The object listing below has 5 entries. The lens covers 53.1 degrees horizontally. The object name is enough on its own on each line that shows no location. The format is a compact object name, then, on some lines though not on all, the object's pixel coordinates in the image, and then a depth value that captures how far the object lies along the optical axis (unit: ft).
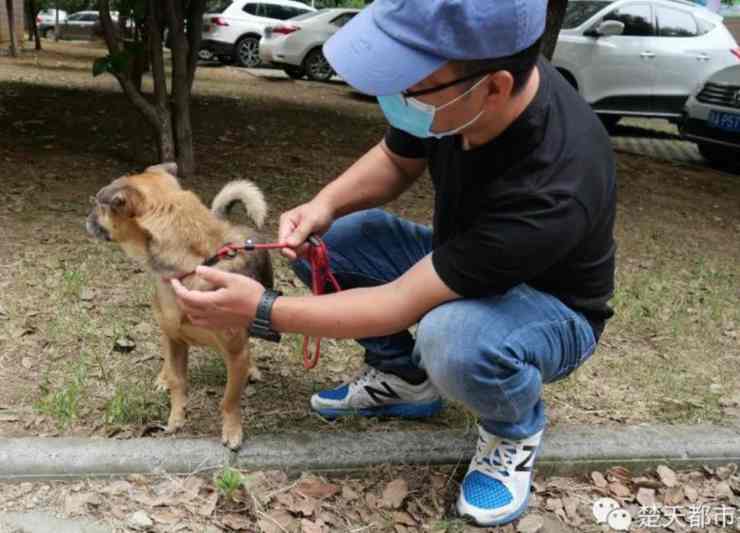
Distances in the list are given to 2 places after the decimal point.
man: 5.79
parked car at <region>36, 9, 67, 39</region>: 104.27
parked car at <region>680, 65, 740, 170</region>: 27.40
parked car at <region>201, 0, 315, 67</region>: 58.59
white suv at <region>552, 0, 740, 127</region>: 33.65
